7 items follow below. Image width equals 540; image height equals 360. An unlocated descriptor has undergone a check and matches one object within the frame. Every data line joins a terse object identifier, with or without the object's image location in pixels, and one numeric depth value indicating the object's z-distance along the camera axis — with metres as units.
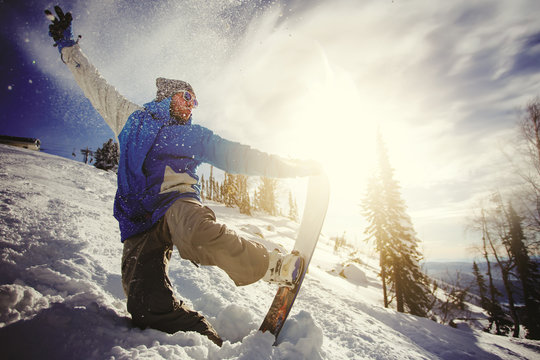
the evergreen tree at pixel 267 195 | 26.47
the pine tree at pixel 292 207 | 39.72
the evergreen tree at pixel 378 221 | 11.88
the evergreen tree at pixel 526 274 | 14.98
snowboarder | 1.33
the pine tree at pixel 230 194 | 19.72
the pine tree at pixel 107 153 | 24.53
